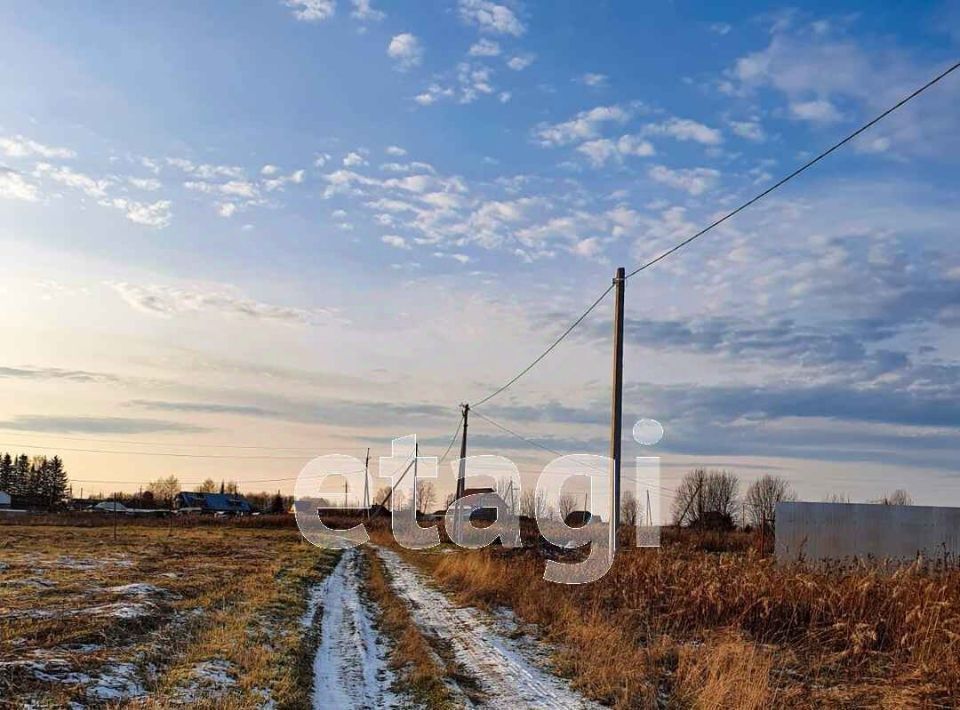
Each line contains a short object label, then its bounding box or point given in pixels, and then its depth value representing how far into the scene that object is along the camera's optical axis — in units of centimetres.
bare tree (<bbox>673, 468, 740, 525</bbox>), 6044
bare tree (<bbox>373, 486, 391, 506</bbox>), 8470
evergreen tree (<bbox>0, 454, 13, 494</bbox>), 12912
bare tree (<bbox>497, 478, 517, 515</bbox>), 4033
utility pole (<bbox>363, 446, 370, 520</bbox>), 7512
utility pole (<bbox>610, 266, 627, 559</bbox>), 1567
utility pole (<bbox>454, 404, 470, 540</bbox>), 3491
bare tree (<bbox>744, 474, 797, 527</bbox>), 6203
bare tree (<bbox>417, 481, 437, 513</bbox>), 8609
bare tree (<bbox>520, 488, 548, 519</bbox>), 3989
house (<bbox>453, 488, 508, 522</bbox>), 4136
